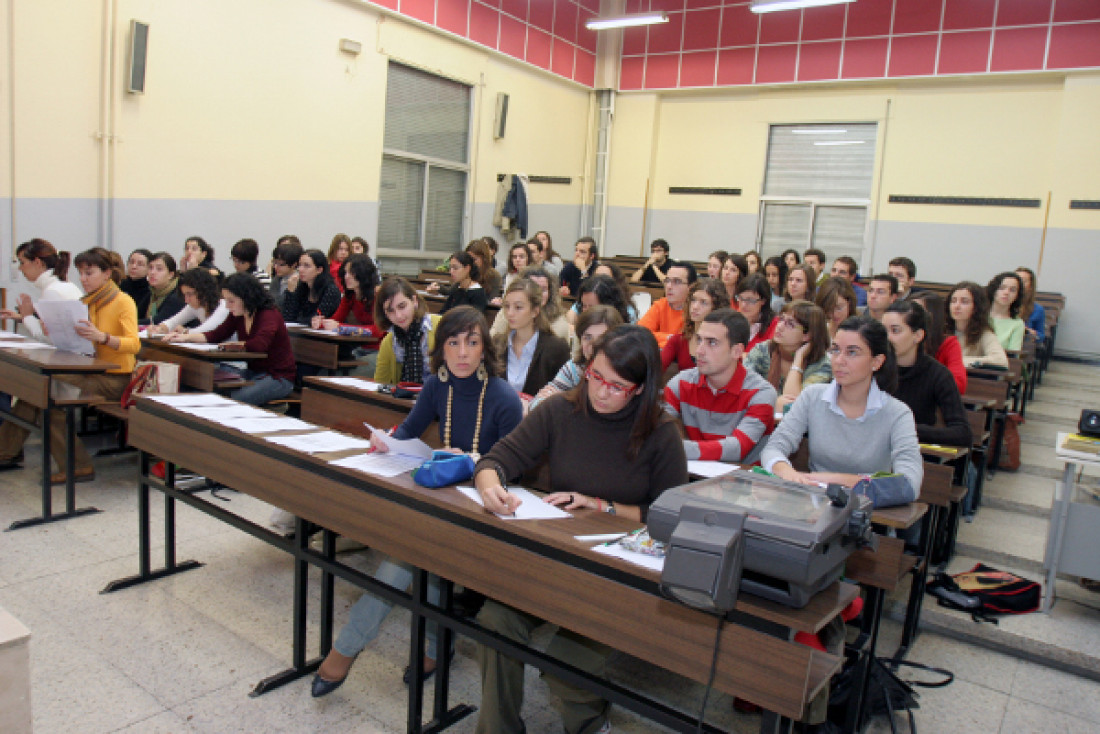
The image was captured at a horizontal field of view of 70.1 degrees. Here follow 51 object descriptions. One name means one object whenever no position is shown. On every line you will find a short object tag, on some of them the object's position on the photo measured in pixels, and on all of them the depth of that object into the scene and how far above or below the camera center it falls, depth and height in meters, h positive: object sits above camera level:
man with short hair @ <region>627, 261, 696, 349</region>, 4.92 -0.21
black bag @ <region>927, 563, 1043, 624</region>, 3.10 -1.18
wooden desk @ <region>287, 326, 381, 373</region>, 5.05 -0.65
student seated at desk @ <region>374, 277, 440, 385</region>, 4.02 -0.43
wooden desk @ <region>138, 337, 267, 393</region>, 3.98 -0.67
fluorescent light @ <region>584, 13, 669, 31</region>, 9.47 +3.09
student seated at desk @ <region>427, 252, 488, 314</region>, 5.85 -0.20
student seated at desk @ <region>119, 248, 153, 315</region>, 5.54 -0.37
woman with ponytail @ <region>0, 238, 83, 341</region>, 4.34 -0.32
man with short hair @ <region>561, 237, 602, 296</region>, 8.27 +0.11
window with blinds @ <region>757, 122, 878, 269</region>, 10.25 +1.30
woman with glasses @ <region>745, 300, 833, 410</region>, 3.64 -0.33
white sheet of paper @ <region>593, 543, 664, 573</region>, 1.62 -0.60
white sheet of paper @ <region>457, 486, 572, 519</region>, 1.92 -0.61
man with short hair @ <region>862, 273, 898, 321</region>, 5.05 -0.01
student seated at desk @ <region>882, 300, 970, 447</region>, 3.17 -0.34
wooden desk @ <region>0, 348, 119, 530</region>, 3.50 -0.77
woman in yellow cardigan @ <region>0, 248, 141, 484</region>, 4.09 -0.56
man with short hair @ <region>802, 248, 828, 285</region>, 8.07 +0.28
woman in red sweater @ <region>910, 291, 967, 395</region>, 3.84 -0.27
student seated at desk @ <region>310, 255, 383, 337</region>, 5.55 -0.32
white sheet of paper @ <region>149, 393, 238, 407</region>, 2.93 -0.62
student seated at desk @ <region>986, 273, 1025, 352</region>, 5.48 -0.05
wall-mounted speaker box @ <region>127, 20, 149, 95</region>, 6.55 +1.46
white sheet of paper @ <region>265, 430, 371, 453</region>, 2.40 -0.62
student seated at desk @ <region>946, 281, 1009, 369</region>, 4.71 -0.14
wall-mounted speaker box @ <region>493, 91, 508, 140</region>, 10.24 +1.88
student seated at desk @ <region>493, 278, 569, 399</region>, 3.68 -0.39
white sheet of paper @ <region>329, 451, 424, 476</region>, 2.19 -0.61
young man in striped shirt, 2.82 -0.45
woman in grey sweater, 2.54 -0.44
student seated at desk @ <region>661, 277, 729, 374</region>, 3.99 -0.19
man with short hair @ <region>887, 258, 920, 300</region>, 6.35 +0.19
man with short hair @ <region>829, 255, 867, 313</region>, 7.05 +0.17
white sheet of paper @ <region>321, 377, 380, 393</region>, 3.63 -0.63
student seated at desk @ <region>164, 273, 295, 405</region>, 4.48 -0.57
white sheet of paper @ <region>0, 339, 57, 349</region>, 4.00 -0.64
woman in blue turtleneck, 2.61 -0.46
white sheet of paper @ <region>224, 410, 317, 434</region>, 2.59 -0.62
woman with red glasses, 2.03 -0.53
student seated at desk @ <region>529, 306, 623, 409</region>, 3.29 -0.24
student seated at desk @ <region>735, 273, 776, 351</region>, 4.68 -0.13
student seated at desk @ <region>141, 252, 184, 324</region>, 5.32 -0.40
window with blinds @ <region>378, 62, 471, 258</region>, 9.24 +1.13
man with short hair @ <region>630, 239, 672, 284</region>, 8.31 +0.11
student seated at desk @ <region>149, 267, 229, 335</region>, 4.87 -0.39
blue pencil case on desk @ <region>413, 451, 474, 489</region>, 2.08 -0.57
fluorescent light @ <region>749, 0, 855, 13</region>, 8.55 +3.05
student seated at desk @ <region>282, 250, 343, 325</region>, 5.89 -0.36
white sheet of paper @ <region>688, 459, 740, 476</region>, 2.52 -0.62
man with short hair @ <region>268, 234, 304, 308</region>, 6.18 -0.19
